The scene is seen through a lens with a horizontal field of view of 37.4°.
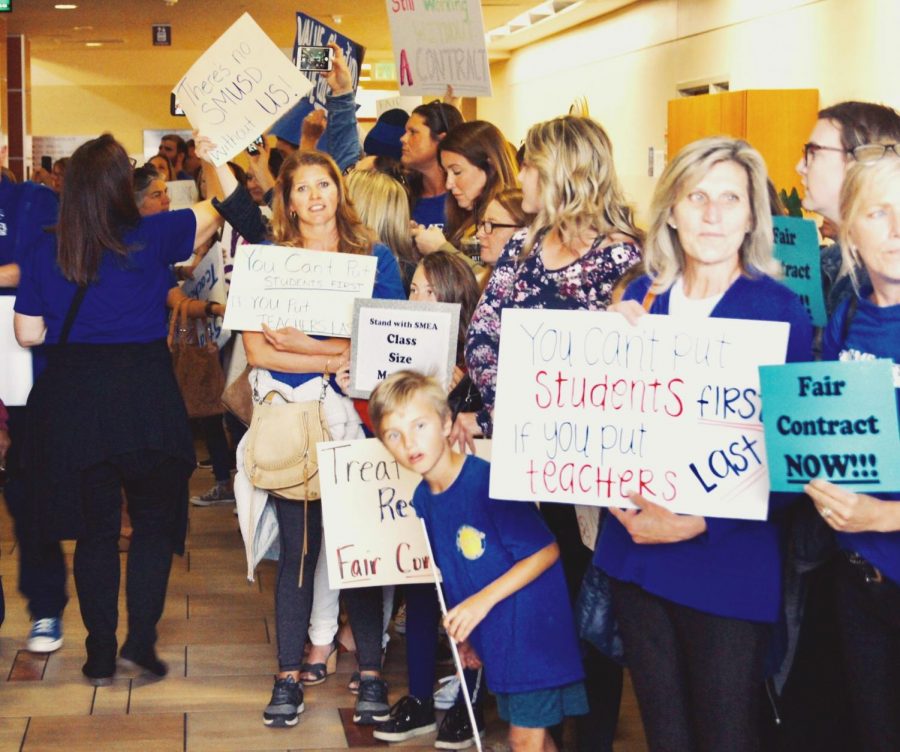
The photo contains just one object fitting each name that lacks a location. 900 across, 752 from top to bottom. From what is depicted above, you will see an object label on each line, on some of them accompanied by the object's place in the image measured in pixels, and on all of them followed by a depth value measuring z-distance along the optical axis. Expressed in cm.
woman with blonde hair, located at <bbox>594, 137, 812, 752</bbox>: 240
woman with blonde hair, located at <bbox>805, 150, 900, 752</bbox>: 221
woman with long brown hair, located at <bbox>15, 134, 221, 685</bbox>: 382
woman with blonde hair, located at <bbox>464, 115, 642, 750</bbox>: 308
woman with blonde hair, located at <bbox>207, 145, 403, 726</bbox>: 379
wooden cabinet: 855
